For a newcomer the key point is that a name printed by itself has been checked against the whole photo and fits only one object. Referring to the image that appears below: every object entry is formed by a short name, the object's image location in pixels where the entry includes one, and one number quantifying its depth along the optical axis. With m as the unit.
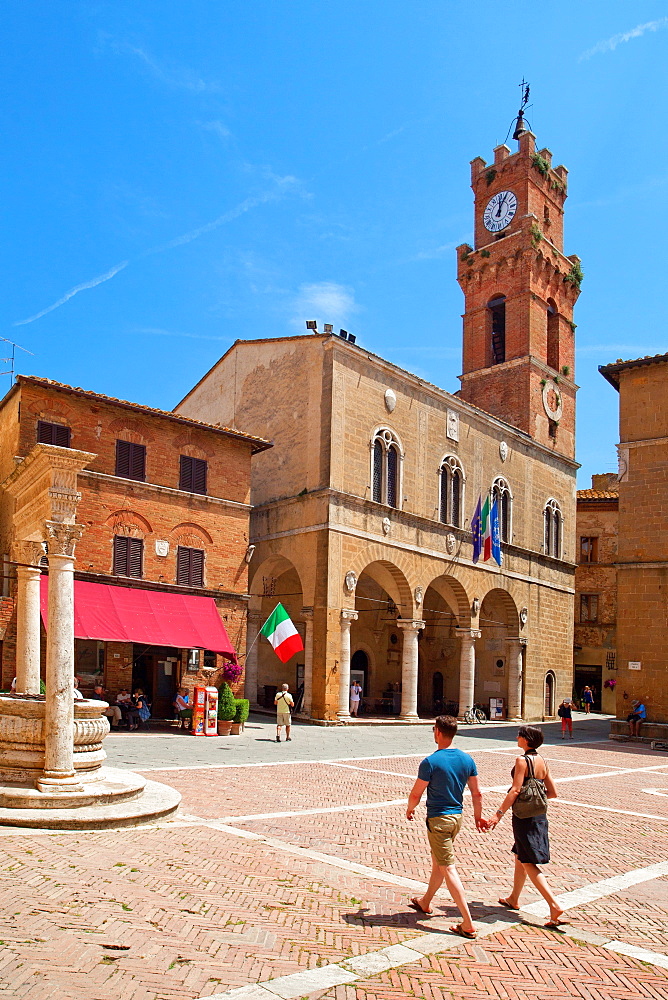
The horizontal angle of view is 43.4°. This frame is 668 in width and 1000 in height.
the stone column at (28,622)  13.57
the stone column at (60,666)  10.06
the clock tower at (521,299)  40.72
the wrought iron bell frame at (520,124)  44.13
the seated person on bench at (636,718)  25.75
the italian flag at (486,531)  34.12
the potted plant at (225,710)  22.06
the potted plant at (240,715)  22.38
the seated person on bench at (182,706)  22.86
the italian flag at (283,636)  23.30
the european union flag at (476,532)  33.62
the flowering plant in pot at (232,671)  24.75
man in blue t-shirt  6.41
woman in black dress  6.71
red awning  21.52
